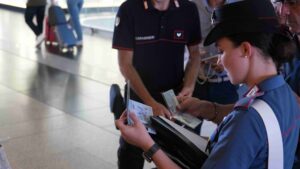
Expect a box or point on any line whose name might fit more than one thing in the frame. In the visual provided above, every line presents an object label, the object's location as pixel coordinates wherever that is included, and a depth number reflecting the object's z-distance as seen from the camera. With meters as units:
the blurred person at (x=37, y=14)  7.87
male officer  2.46
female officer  1.36
